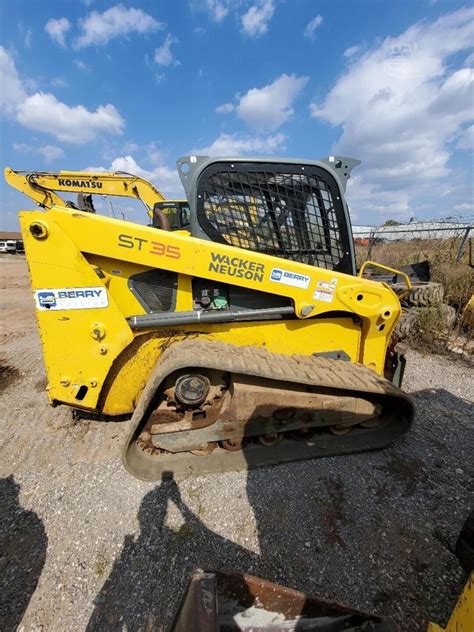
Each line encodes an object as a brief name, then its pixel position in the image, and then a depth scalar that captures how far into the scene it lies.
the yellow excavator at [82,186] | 7.17
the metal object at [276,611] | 1.37
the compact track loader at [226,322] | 2.42
